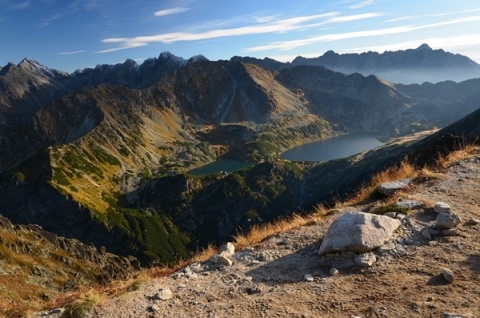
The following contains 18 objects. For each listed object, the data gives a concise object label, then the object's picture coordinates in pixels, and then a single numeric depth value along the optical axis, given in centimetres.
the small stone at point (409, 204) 1733
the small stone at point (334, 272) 1358
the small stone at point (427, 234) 1476
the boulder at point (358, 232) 1428
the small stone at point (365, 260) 1350
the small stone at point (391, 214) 1644
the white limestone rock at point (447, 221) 1491
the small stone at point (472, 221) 1529
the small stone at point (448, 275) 1176
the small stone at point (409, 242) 1461
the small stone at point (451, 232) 1473
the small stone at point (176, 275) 1548
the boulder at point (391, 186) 2029
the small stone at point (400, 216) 1632
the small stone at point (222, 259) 1593
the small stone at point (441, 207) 1622
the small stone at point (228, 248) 1738
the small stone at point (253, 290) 1340
